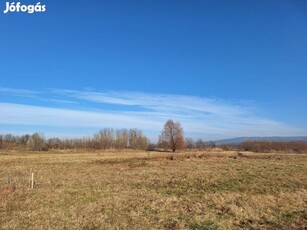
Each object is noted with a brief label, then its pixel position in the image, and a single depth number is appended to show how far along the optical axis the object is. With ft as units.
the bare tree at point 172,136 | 228.99
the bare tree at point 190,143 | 284.00
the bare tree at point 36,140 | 283.31
